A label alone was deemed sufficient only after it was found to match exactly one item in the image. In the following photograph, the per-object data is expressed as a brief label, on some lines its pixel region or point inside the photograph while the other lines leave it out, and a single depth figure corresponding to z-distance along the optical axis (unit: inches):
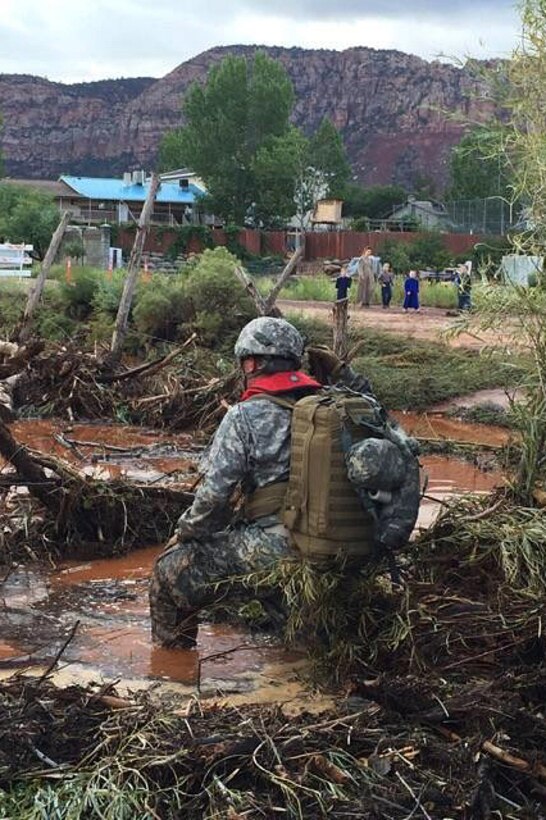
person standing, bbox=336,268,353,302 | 909.2
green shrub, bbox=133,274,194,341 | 714.2
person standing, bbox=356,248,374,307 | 1028.5
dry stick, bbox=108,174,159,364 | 553.0
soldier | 208.7
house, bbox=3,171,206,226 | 3014.3
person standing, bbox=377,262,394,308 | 1056.8
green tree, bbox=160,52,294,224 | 3075.8
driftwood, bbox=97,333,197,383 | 480.7
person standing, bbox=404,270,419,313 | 1011.3
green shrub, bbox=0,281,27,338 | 810.8
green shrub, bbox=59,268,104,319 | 818.2
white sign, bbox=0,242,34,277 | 1127.0
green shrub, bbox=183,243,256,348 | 705.0
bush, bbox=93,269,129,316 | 773.3
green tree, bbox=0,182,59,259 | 1831.9
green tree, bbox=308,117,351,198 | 3240.7
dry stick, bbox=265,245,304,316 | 533.6
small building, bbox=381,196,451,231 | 2289.9
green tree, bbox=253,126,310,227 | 2839.6
